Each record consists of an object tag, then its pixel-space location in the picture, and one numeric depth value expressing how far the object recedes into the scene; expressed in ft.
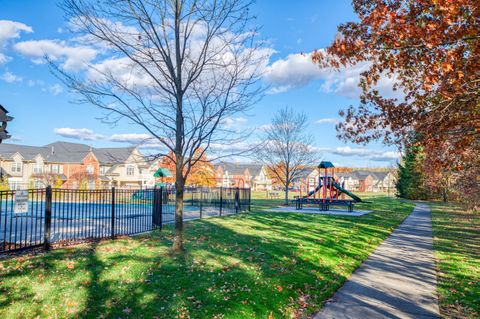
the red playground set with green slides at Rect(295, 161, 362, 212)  78.74
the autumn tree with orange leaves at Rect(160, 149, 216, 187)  127.65
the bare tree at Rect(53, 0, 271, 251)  28.37
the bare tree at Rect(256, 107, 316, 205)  103.71
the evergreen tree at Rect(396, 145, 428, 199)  149.74
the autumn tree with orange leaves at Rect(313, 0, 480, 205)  19.48
